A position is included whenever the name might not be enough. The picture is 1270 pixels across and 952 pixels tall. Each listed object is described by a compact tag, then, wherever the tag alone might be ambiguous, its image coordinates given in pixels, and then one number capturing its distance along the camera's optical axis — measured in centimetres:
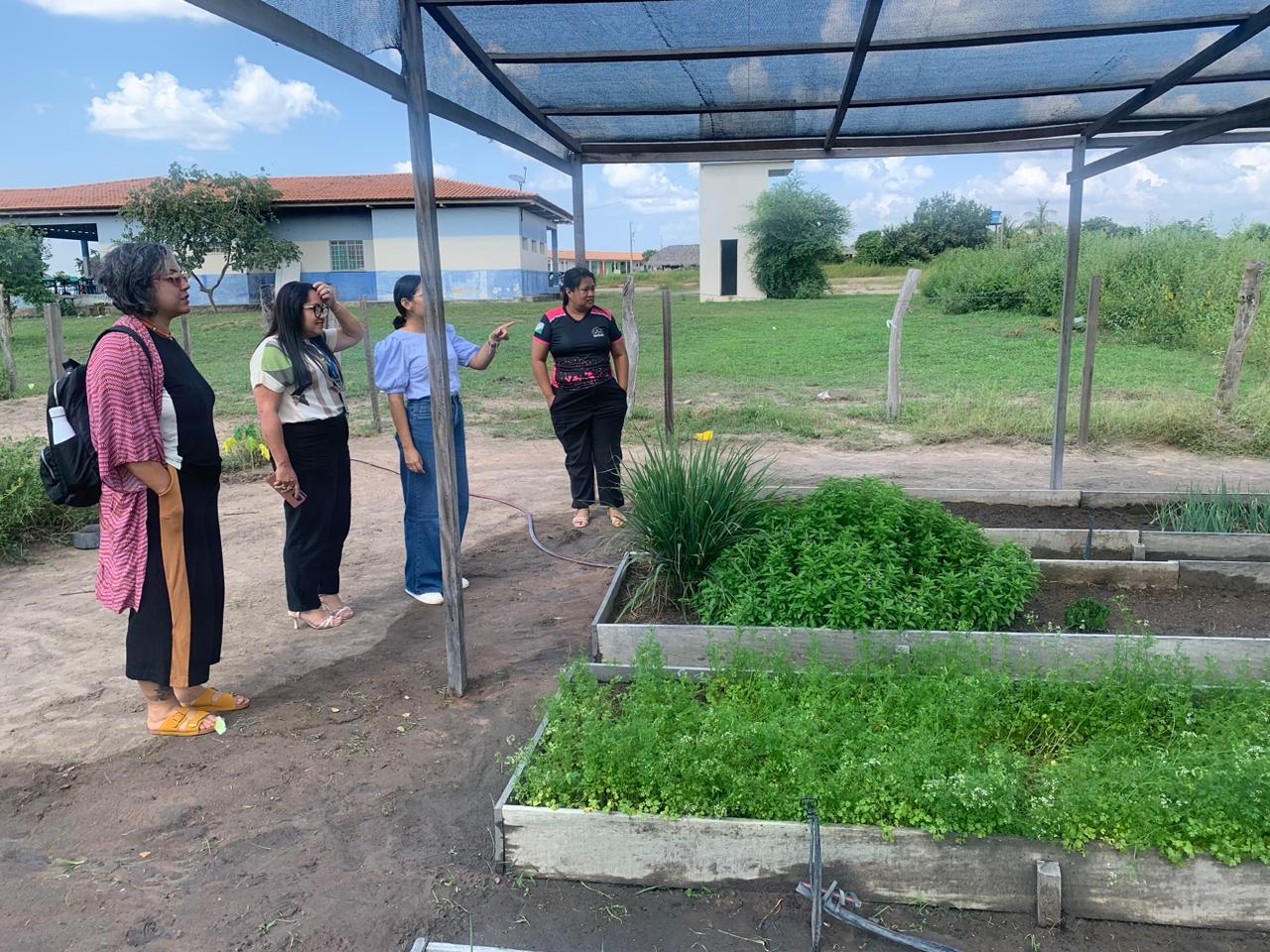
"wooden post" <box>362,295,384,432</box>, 1095
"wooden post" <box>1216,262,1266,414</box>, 981
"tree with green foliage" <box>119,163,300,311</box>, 3164
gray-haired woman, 341
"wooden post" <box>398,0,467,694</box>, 374
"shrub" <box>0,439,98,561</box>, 643
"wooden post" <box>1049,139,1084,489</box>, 631
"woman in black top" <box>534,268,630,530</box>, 609
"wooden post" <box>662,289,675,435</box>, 919
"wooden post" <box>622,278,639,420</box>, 1051
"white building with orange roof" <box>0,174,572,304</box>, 3659
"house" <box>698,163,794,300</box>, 4309
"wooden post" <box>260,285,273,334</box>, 469
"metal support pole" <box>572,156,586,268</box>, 680
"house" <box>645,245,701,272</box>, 9016
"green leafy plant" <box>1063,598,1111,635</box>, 396
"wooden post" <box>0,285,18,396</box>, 1356
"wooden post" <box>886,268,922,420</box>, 1107
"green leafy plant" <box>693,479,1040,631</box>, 390
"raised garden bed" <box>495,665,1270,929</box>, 259
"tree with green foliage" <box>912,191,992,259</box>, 4747
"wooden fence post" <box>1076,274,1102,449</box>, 896
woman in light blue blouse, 495
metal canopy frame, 374
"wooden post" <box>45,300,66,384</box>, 746
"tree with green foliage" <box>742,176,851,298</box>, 4084
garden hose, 597
